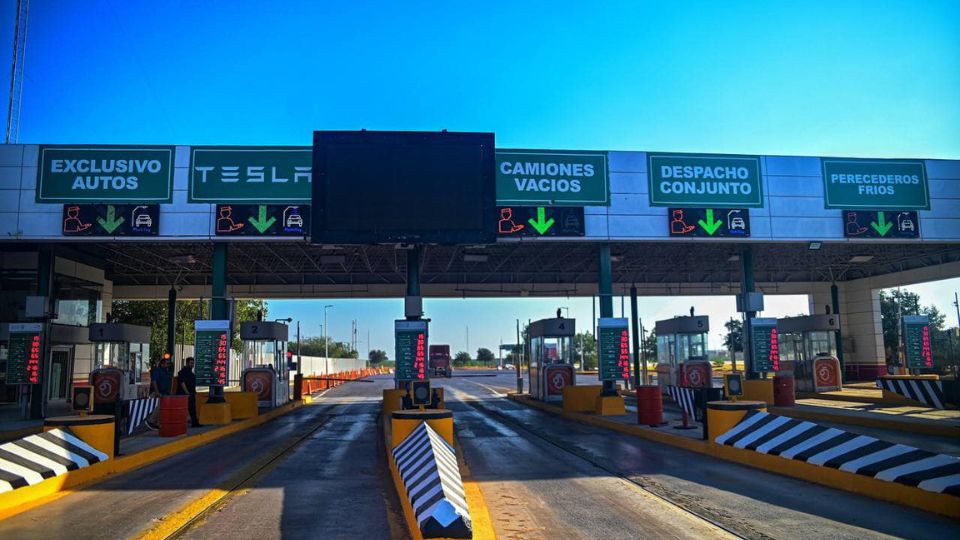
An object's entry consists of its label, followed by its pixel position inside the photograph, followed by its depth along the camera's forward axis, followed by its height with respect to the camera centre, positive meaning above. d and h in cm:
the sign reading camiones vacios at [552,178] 1992 +517
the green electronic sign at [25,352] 2047 +17
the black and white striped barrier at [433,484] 596 -136
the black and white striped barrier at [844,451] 798 -139
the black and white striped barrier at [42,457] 903 -146
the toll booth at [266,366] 2517 -38
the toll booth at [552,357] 2630 -14
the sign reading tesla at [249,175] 1934 +513
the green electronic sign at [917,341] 2575 +35
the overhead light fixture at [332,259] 2428 +343
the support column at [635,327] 3052 +114
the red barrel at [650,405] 1656 -127
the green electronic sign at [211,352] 1952 +12
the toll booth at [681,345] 2689 +29
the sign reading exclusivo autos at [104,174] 1919 +515
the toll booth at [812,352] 2797 -3
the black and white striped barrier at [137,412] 1616 -134
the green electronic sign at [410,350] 2052 +14
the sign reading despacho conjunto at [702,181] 2072 +519
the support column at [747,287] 2278 +217
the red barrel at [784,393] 2173 -132
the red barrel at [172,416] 1499 -131
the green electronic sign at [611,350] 2075 +8
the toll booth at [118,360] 2388 -12
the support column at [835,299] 3203 +244
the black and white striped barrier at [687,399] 1691 -119
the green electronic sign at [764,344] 2252 +25
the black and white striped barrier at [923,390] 1958 -118
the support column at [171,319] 2758 +156
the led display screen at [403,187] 1664 +410
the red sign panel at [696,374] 2597 -83
